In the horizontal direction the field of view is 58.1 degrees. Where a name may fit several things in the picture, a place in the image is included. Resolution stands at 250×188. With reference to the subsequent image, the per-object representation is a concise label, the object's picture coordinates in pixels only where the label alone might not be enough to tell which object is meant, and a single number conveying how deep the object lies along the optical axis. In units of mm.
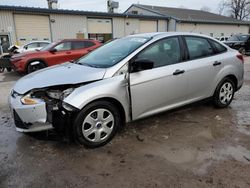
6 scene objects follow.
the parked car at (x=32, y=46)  12391
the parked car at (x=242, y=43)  16922
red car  8797
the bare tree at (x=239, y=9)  55000
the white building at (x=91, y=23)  18453
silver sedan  2891
